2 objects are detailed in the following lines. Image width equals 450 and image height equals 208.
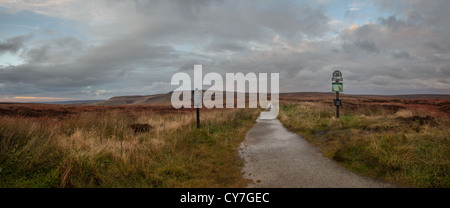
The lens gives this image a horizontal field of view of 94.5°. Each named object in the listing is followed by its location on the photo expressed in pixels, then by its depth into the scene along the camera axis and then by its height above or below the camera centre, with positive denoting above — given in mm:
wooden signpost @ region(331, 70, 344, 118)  14659 +1073
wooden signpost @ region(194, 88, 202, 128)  12266 +50
